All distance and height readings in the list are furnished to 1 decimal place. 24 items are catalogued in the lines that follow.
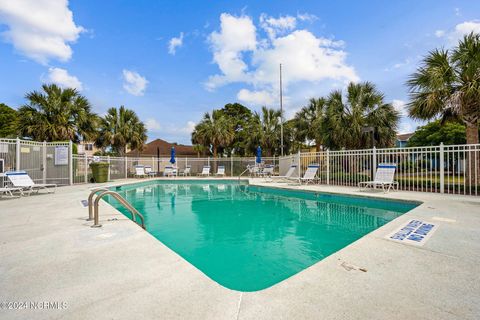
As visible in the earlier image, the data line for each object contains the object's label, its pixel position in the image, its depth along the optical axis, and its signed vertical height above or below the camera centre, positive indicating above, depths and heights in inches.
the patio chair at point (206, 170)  823.4 -35.7
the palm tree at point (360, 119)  483.2 +86.8
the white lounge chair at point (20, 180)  323.6 -27.1
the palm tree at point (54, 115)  540.7 +110.7
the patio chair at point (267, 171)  739.4 -35.9
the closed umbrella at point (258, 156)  729.9 +12.0
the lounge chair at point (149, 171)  794.7 -37.4
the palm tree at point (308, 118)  764.6 +141.1
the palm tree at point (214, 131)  928.3 +119.9
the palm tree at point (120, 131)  804.0 +106.5
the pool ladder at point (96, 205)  154.8 -31.1
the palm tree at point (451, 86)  320.8 +109.1
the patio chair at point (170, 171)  813.9 -37.9
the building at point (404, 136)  1731.8 +175.8
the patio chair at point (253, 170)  781.3 -34.5
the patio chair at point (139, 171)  739.4 -34.3
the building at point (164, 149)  1272.1 +62.7
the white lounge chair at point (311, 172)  461.0 -25.3
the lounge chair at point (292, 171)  526.3 -26.1
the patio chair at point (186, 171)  846.7 -42.1
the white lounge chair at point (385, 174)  335.3 -21.9
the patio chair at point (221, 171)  815.7 -39.0
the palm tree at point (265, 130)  922.7 +121.7
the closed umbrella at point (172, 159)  797.9 +4.2
